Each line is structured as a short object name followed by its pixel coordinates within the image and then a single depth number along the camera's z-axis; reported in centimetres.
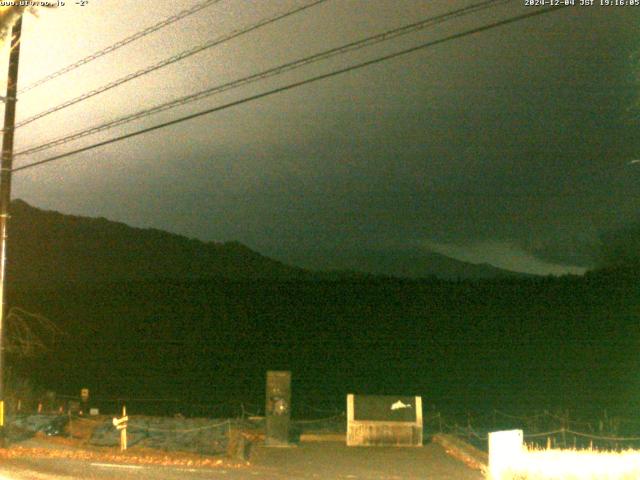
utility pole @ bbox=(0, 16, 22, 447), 2075
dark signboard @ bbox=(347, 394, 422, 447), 2352
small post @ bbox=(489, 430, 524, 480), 1387
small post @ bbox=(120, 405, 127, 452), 2177
